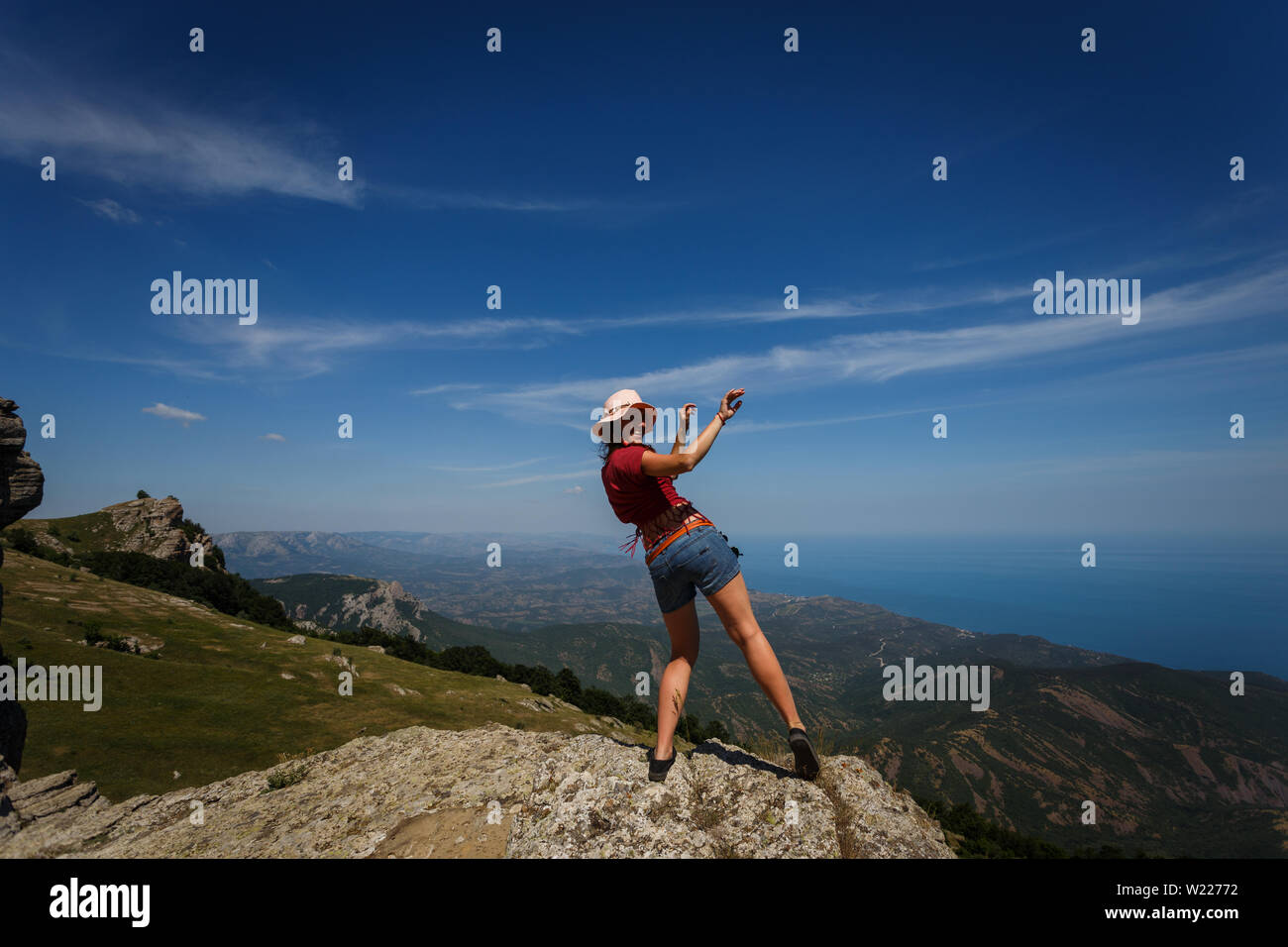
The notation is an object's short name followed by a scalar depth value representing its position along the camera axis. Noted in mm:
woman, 4949
